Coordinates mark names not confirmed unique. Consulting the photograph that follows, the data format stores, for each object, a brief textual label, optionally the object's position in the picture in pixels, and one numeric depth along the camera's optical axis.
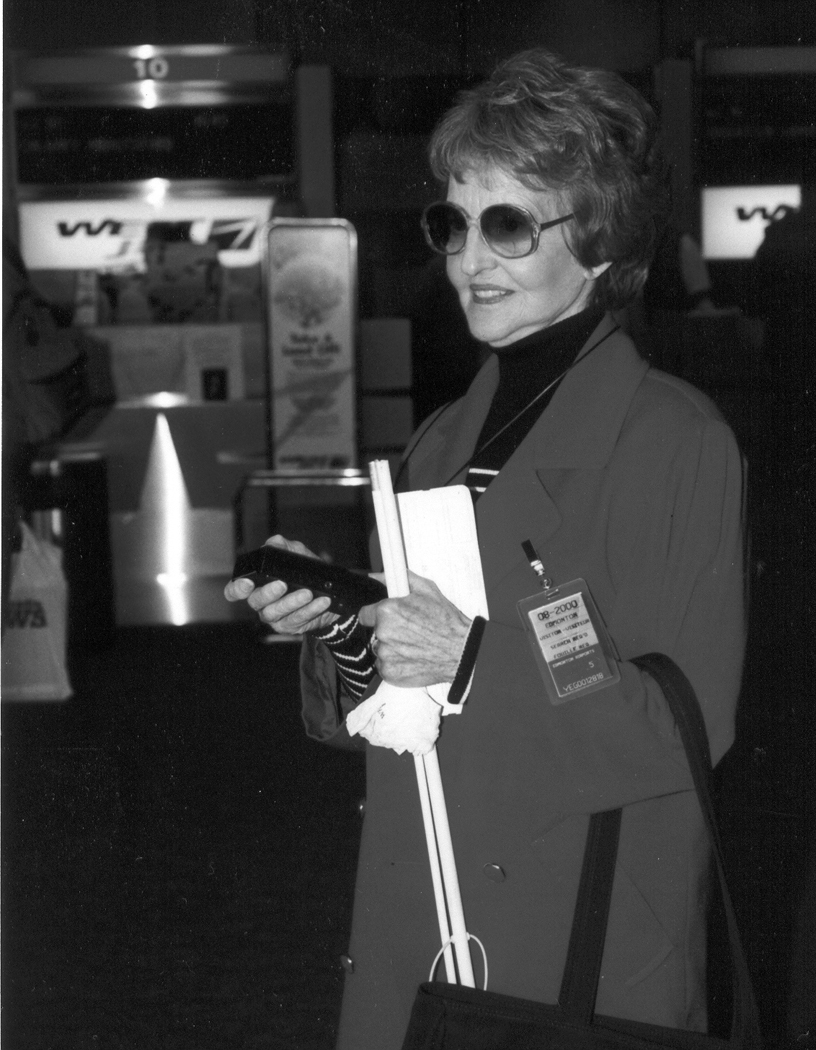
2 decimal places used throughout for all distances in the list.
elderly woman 1.29
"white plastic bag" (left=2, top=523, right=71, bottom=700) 3.70
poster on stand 5.43
